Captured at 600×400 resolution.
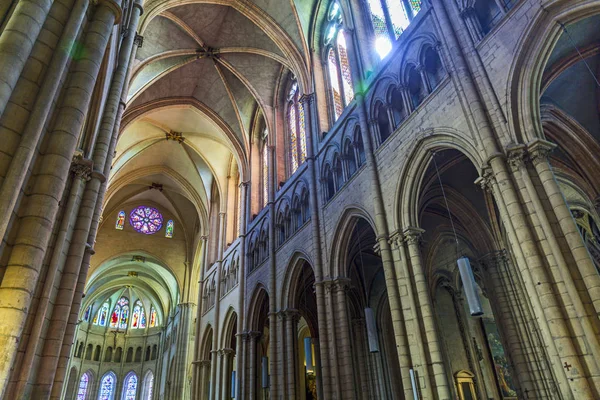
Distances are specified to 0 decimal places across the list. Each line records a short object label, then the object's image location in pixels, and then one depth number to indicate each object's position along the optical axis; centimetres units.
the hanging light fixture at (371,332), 948
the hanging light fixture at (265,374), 1491
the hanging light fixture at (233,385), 1739
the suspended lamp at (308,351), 1178
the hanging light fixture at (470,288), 692
